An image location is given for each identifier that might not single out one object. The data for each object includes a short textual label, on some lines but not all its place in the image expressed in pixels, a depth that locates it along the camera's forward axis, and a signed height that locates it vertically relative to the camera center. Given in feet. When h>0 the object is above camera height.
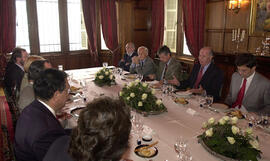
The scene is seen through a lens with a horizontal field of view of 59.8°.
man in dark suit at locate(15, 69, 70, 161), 5.12 -1.70
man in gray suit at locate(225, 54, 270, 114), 9.16 -1.74
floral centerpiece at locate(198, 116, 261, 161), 5.19 -2.21
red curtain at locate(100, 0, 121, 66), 24.32 +2.13
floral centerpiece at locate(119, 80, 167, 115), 8.01 -1.87
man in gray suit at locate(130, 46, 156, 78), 15.93 -1.22
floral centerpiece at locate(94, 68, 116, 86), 12.07 -1.62
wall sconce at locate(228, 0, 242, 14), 15.57 +2.64
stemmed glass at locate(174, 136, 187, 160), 5.30 -2.32
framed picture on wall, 14.48 +1.71
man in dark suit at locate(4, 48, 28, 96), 12.85 -1.27
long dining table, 5.63 -2.43
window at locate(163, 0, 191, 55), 21.18 +1.82
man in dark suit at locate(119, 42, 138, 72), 18.42 -0.86
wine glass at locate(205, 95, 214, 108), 8.27 -1.92
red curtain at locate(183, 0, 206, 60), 18.24 +1.77
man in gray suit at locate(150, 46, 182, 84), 13.75 -1.19
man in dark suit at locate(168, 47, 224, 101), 11.51 -1.54
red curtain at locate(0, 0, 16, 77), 20.01 +1.58
